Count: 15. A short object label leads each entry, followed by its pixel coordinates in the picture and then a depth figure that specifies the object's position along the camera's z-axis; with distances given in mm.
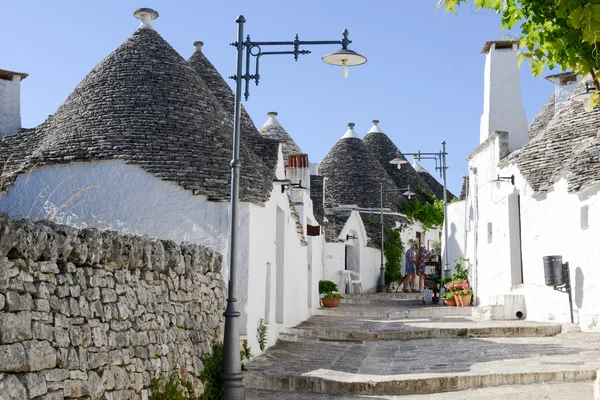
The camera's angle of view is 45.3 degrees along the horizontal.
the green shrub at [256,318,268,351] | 11789
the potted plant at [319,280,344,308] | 23172
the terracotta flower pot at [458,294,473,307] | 20750
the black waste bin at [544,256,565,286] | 13961
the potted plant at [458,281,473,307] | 20719
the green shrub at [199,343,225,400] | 8266
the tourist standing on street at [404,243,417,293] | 27719
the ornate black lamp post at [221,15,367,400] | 8367
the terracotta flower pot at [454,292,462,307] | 20844
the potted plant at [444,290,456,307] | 21328
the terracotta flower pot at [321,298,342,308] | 23141
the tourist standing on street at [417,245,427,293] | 27141
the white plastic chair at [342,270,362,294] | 28938
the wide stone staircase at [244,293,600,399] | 9117
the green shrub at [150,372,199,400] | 6691
